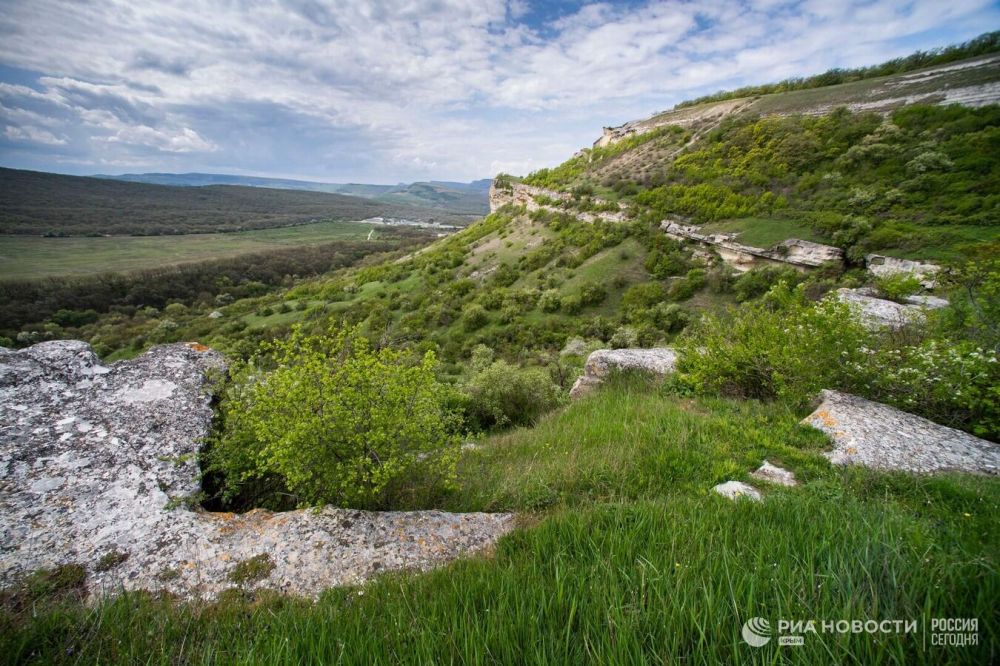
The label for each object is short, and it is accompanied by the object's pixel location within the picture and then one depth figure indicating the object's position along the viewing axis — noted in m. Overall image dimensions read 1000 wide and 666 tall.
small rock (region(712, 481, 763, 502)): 3.95
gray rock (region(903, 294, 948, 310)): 11.33
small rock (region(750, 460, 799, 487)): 4.60
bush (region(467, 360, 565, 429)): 11.77
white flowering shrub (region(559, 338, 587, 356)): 23.38
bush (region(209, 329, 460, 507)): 3.90
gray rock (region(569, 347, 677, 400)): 10.26
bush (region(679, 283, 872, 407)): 6.75
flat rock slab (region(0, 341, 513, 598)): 3.25
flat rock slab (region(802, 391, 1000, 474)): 4.78
